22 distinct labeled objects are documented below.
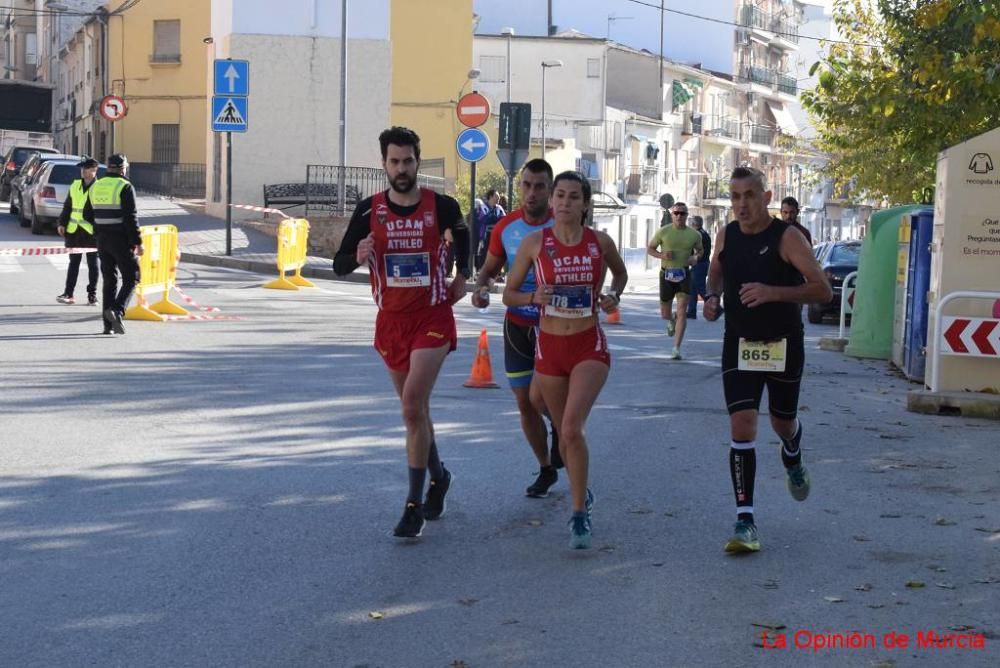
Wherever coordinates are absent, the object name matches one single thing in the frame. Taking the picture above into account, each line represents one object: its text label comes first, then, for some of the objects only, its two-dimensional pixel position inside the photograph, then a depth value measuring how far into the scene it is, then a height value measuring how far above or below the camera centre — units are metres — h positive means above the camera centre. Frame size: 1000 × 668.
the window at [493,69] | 60.53 +5.70
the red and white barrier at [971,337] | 13.13 -0.91
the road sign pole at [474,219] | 28.18 -0.10
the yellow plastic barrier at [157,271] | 17.92 -0.79
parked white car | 31.95 +0.19
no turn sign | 37.62 +2.31
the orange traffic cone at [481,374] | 13.37 -1.38
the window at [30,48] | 82.94 +8.12
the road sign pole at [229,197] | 27.89 +0.18
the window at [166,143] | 52.12 +2.07
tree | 14.51 +1.76
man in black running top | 7.26 -0.39
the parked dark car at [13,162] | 45.16 +1.11
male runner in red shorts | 7.41 -0.31
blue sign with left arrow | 27.78 +1.24
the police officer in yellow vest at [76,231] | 18.39 -0.35
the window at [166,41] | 52.31 +5.52
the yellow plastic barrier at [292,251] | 24.88 -0.69
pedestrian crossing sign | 27.28 +1.64
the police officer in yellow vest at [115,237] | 15.96 -0.35
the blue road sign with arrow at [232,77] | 27.22 +2.27
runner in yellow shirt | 17.88 -0.37
